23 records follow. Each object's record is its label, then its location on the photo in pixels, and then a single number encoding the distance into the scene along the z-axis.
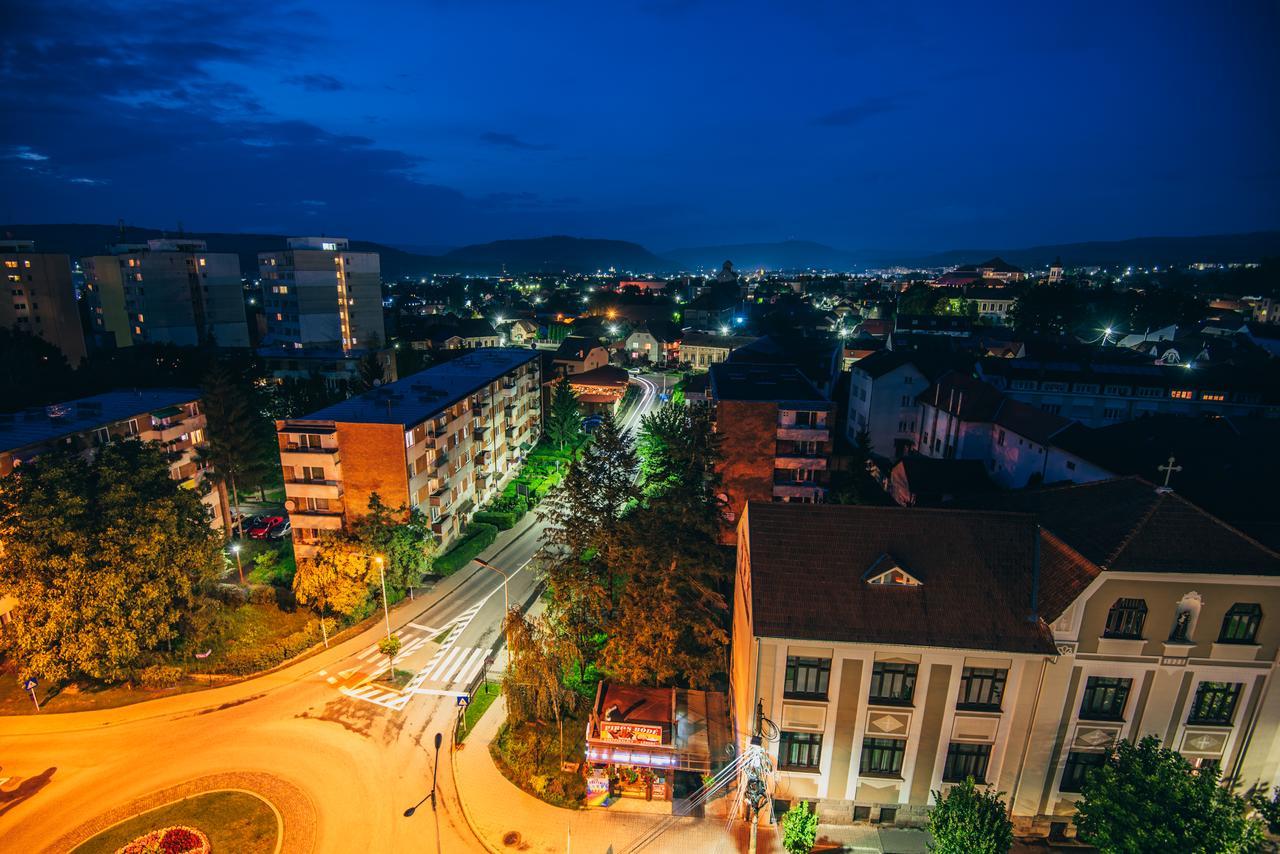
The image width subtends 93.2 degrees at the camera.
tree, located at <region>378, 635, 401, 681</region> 33.69
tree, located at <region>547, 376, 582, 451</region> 67.81
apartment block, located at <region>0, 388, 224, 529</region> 38.12
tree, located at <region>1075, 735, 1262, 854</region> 18.47
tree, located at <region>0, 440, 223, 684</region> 28.80
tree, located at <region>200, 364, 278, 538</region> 48.31
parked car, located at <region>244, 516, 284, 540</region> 48.47
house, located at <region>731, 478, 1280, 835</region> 22.09
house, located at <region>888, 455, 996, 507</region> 49.16
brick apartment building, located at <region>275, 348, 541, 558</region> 40.62
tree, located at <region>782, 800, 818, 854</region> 22.12
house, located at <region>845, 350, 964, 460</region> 63.97
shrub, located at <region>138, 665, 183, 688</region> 30.38
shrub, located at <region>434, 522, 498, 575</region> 44.31
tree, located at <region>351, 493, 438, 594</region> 37.41
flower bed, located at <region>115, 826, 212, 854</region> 22.66
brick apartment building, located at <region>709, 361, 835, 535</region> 45.22
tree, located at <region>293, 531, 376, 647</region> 35.44
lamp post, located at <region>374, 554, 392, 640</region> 35.83
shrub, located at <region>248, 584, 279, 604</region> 38.91
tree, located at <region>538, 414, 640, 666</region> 31.41
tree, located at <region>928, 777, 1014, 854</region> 20.12
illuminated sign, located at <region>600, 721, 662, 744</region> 25.47
